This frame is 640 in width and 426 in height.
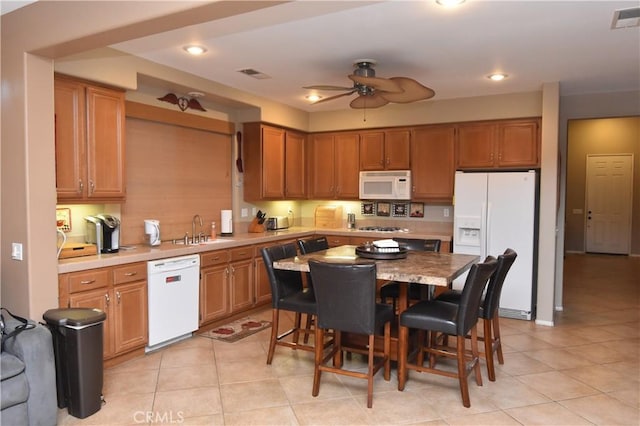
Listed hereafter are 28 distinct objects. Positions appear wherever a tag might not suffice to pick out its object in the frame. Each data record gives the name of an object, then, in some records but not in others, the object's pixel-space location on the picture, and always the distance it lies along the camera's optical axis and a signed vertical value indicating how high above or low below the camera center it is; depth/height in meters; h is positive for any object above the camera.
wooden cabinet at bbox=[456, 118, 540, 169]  5.17 +0.64
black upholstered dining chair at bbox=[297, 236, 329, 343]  4.07 -0.47
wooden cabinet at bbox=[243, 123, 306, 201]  5.58 +0.46
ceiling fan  3.36 +0.86
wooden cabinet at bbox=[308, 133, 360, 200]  6.26 +0.46
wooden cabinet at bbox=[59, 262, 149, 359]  3.22 -0.77
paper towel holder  5.27 -0.30
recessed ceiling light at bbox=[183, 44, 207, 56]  3.62 +1.22
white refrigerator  4.91 -0.28
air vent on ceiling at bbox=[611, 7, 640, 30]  2.92 +1.21
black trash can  2.74 -0.99
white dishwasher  3.81 -0.89
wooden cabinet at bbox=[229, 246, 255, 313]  4.72 -0.86
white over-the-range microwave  5.83 +0.18
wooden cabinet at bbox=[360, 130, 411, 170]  5.89 +0.65
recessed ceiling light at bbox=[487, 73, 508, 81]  4.47 +1.23
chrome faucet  5.04 -0.32
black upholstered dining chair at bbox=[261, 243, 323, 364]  3.46 -0.77
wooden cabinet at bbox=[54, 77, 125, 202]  3.36 +0.44
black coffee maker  3.68 -0.28
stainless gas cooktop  5.92 -0.41
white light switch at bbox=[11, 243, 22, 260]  2.95 -0.35
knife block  5.63 -0.36
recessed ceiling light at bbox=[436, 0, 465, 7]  2.74 +1.20
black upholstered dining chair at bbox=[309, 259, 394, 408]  2.84 -0.69
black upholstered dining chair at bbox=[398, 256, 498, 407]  2.86 -0.80
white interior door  9.60 -0.09
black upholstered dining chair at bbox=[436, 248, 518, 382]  3.29 -0.77
